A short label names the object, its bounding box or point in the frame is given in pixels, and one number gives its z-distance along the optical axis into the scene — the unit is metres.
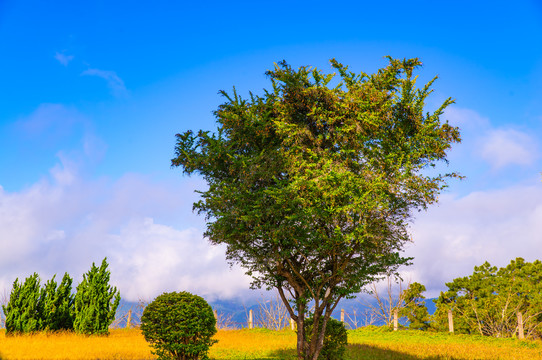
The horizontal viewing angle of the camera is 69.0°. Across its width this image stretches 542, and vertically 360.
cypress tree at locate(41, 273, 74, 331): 21.97
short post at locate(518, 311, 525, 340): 27.16
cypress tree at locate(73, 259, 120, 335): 22.00
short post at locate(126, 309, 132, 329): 29.56
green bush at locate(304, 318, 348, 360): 14.71
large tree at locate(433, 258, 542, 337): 30.17
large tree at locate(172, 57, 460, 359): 12.90
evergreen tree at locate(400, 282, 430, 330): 33.84
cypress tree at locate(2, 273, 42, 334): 21.14
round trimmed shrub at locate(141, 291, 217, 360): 12.16
